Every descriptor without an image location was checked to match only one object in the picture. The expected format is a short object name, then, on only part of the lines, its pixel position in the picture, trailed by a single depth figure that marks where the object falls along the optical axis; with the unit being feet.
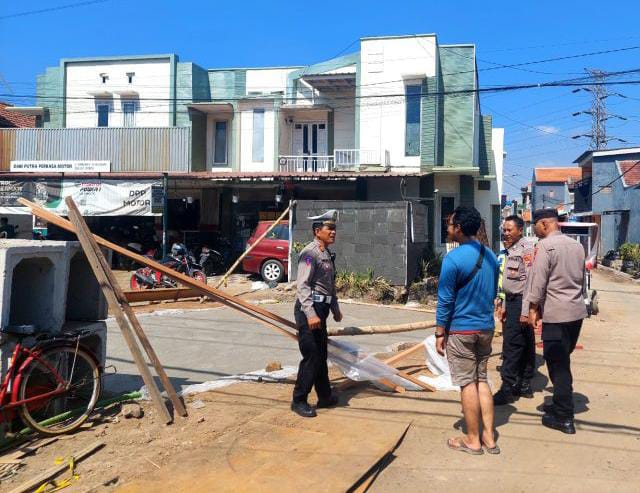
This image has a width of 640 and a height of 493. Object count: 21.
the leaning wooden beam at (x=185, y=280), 15.66
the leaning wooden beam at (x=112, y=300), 15.16
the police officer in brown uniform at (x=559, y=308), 15.14
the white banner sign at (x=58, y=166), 70.44
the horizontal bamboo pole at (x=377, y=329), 17.73
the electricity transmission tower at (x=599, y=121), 153.99
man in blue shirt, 13.67
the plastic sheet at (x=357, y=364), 17.94
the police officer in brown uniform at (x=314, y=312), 15.92
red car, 50.55
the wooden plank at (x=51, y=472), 11.42
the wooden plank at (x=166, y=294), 30.34
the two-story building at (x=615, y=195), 96.89
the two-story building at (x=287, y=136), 69.51
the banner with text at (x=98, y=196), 57.88
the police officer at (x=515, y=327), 17.75
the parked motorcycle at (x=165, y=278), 43.60
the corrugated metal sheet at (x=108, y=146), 69.31
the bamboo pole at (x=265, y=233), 45.00
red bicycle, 13.38
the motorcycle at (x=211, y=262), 55.00
